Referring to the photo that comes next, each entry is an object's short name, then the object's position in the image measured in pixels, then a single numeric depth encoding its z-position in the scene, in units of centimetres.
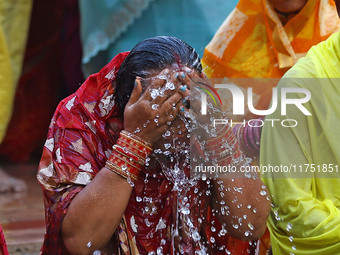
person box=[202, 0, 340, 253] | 607
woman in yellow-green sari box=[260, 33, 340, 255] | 457
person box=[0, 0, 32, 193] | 844
